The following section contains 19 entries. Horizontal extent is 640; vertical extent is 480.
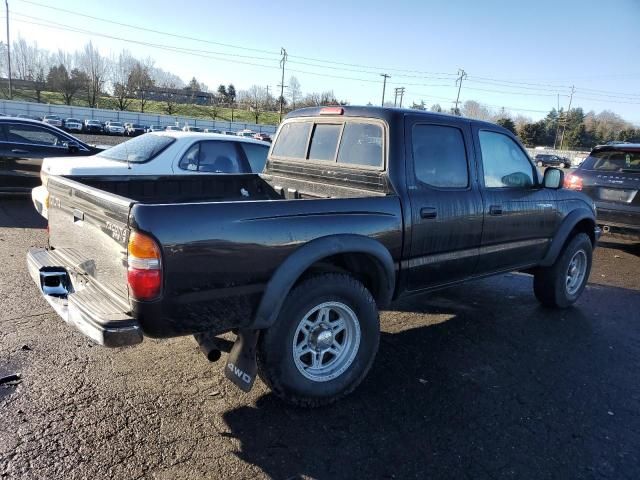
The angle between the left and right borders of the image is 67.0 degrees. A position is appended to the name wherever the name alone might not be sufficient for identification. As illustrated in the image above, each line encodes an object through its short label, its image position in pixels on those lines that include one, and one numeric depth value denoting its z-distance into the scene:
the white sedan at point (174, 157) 6.78
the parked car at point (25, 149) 8.97
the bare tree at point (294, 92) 103.97
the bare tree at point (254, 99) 104.09
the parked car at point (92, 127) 50.44
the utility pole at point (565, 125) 79.29
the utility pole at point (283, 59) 80.44
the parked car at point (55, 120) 46.20
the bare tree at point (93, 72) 80.62
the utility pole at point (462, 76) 82.06
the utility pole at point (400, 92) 84.31
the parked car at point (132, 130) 50.62
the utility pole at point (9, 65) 64.73
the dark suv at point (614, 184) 7.84
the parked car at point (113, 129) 50.22
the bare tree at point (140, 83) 88.04
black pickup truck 2.57
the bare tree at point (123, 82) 84.06
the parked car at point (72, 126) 47.87
